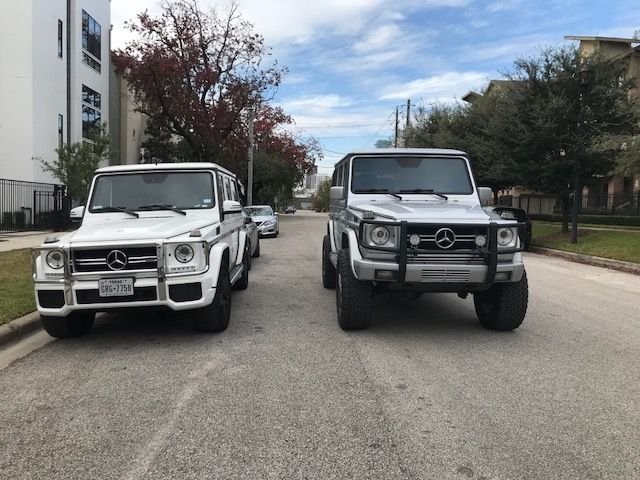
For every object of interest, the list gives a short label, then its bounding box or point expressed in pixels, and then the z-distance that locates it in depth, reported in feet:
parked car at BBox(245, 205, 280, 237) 77.60
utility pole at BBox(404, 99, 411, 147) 127.62
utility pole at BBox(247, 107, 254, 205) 109.09
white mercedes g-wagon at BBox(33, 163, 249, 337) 18.30
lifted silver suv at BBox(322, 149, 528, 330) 19.30
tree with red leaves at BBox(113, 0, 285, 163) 94.53
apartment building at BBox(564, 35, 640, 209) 98.73
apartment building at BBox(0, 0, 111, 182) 73.72
